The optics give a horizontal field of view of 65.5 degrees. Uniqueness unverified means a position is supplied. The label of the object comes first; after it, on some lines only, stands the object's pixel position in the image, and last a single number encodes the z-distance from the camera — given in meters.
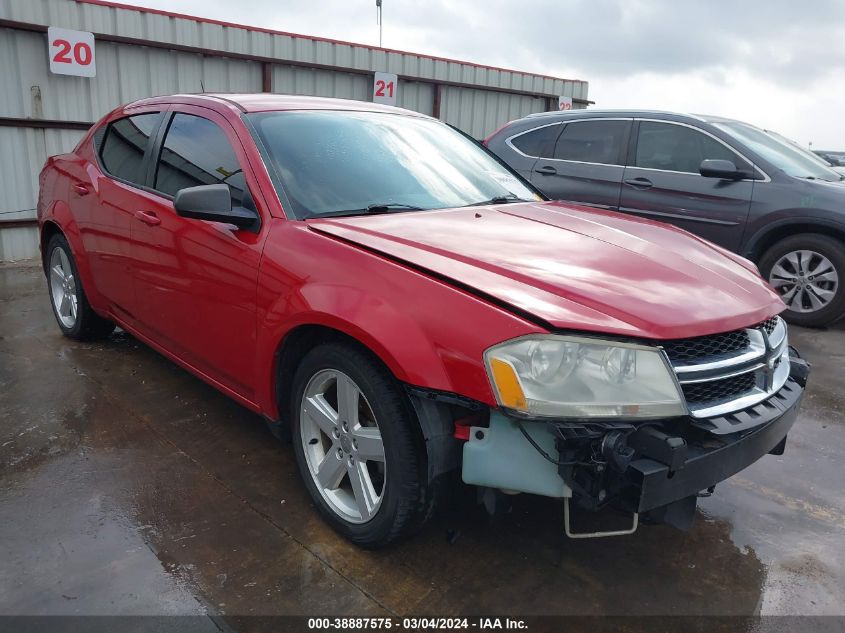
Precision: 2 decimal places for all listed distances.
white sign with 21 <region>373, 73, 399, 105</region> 11.14
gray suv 5.39
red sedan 1.88
